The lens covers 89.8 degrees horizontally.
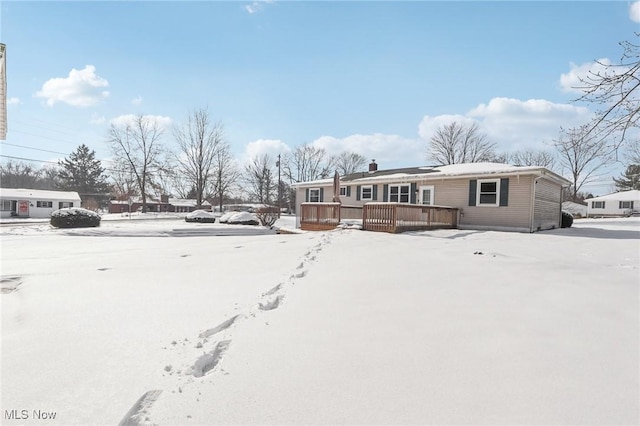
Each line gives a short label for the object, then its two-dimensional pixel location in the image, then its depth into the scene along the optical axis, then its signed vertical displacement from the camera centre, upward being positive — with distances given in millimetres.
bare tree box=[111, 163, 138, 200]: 38656 +2903
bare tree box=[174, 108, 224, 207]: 36562 +5376
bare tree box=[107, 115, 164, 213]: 37844 +4992
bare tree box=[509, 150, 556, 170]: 39781 +7154
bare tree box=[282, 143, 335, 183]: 48531 +6875
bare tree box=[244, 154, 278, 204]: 48125 +4090
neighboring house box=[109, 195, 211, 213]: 49659 -191
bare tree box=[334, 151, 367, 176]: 49250 +7297
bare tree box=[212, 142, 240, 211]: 39344 +4035
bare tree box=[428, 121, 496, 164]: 35156 +7395
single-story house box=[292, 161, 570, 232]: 12336 +933
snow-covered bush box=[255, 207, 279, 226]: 18703 -461
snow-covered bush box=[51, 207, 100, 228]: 14969 -770
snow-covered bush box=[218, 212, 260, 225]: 18281 -707
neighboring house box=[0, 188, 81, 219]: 31719 -165
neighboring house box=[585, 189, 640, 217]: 34216 +1484
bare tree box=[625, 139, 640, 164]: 14217 +3088
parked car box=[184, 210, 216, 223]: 19406 -744
